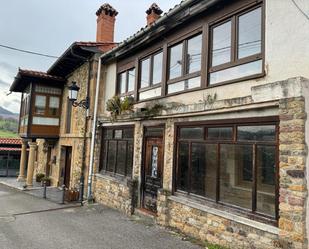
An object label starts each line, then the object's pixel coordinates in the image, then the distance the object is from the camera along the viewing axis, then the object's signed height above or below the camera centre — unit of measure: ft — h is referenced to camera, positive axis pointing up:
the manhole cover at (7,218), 27.07 -7.41
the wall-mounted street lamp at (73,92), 33.81 +6.17
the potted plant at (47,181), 50.52 -6.64
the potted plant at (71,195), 35.17 -6.23
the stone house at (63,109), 37.37 +5.53
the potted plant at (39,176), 53.85 -6.30
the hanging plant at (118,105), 30.55 +4.49
